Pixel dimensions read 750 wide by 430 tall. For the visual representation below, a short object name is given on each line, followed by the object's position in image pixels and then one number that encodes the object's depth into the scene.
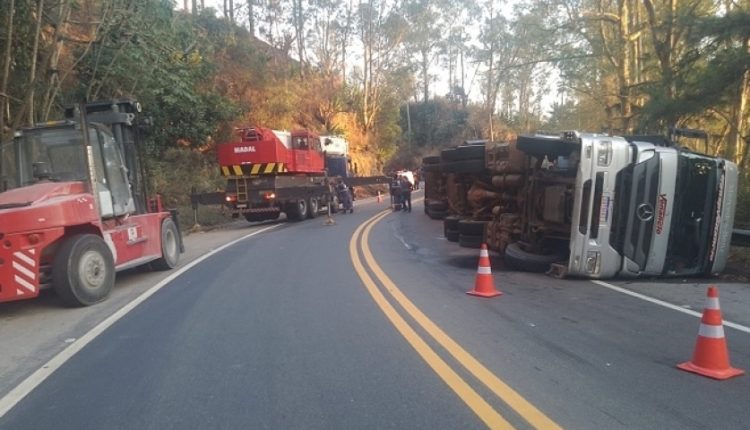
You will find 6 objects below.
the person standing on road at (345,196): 27.03
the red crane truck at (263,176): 21.78
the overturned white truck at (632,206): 9.04
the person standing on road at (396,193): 26.55
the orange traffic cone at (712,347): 5.11
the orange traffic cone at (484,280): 8.37
